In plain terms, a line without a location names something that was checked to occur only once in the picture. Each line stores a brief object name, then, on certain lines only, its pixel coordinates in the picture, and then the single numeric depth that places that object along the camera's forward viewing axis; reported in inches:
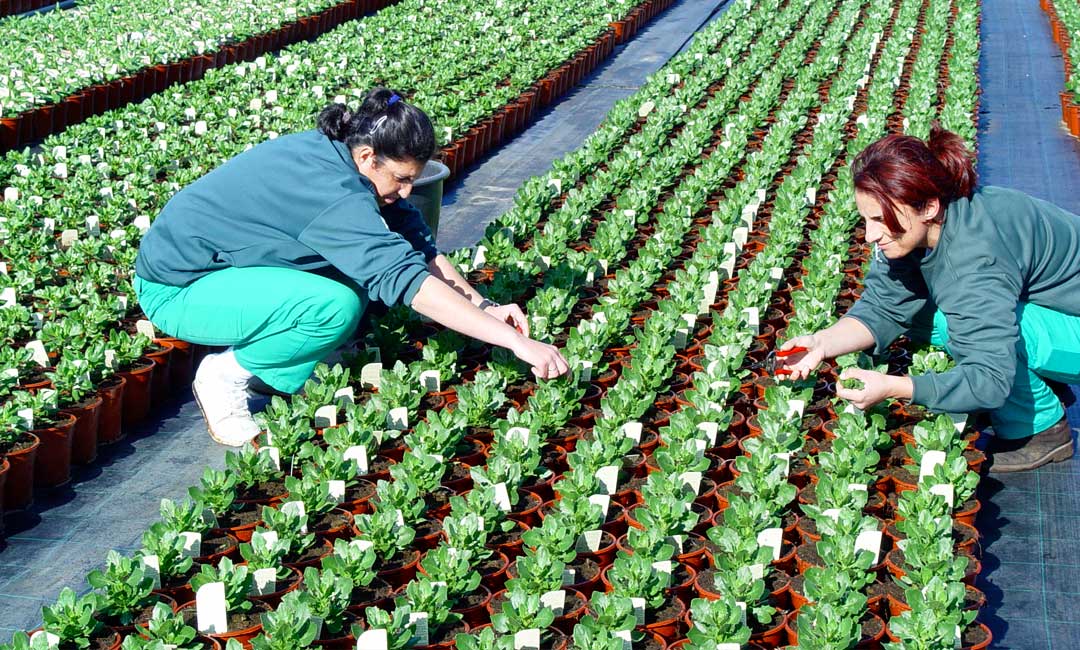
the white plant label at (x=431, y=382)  161.8
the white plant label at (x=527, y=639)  109.5
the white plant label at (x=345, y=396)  152.9
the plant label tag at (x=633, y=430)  148.8
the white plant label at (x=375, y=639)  106.5
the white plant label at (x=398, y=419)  151.4
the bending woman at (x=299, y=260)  140.7
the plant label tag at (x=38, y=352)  161.8
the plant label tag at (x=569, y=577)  122.1
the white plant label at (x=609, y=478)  138.6
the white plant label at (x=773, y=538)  126.0
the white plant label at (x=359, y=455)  140.1
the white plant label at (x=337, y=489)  133.6
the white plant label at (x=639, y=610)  115.5
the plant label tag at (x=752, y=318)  177.6
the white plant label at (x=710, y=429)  148.5
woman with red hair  133.4
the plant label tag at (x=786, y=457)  141.3
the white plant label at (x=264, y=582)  117.8
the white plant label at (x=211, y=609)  110.2
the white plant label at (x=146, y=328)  173.9
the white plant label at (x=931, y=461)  139.5
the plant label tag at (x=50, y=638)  105.3
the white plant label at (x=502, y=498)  133.0
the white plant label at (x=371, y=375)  160.6
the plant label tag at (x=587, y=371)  164.7
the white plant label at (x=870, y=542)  123.9
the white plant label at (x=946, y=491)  133.8
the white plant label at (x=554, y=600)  116.6
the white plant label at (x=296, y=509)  126.5
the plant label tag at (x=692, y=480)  137.7
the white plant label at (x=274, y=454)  139.1
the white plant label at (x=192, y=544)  122.5
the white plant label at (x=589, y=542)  127.9
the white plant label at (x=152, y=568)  116.4
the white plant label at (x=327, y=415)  149.0
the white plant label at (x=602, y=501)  132.6
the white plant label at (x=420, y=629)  111.6
